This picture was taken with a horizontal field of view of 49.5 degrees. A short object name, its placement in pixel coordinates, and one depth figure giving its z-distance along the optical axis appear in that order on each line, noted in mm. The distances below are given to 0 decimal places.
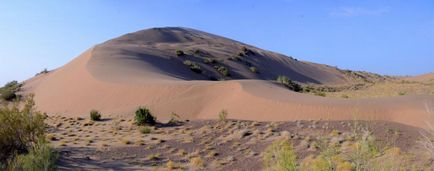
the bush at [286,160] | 6117
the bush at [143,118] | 18250
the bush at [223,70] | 40619
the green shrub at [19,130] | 10938
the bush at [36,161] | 8141
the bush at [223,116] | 18125
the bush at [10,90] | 29045
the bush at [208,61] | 42609
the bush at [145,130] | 16891
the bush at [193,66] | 38375
